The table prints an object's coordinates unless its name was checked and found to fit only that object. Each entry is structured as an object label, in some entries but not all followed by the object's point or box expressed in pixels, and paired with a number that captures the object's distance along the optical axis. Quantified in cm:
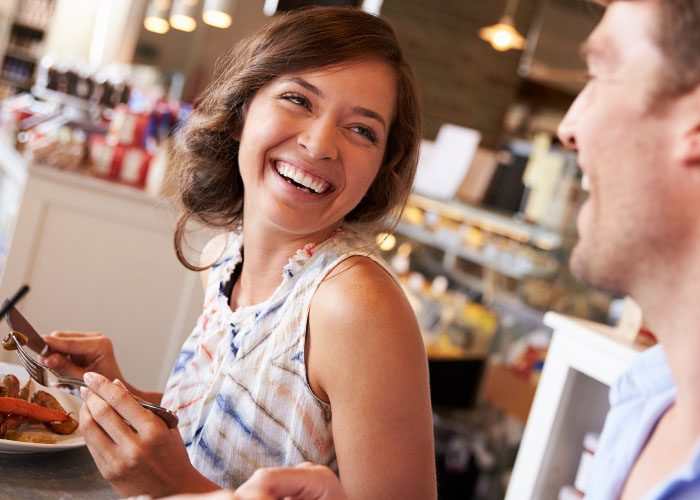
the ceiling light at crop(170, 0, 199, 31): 562
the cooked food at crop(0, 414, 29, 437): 124
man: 74
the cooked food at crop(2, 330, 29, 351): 141
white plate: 120
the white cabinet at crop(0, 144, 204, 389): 319
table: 116
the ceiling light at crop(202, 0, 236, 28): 509
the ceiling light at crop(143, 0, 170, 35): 601
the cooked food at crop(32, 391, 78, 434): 133
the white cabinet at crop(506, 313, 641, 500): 218
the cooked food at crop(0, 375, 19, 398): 132
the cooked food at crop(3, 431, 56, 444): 124
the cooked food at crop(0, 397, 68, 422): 127
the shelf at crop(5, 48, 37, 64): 912
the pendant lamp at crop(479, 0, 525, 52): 712
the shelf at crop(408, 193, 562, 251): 432
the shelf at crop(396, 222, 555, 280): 443
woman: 128
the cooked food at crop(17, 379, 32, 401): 135
